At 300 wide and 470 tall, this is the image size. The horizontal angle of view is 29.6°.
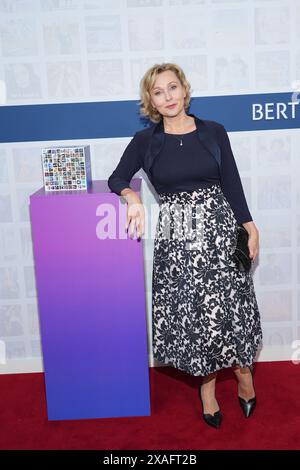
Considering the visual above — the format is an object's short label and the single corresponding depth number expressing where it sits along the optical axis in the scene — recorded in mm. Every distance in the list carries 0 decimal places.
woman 2562
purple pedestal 2623
